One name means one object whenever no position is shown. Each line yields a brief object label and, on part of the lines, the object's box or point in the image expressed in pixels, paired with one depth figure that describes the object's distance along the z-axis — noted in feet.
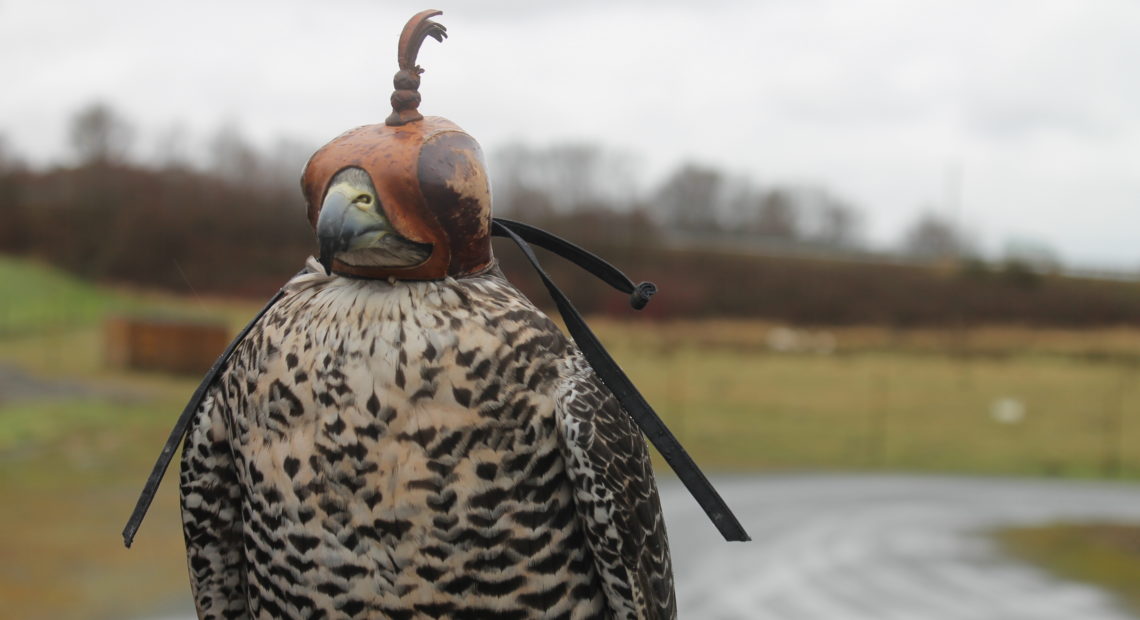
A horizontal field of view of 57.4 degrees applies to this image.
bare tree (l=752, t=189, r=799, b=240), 97.76
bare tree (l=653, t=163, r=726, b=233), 90.63
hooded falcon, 5.63
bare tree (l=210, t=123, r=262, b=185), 69.21
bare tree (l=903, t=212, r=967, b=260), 93.61
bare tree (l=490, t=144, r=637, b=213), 64.85
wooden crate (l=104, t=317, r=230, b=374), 57.57
